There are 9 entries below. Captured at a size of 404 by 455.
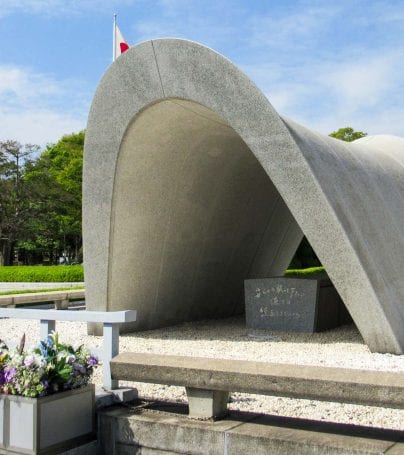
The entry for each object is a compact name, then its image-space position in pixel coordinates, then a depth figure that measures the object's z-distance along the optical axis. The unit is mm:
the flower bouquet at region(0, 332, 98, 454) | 4555
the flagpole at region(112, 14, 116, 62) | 16244
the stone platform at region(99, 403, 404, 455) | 4109
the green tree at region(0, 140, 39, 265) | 41812
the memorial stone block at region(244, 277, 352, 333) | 11312
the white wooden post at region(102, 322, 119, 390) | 5305
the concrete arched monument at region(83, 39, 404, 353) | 8742
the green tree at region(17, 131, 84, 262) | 42188
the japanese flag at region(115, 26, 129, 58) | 16234
